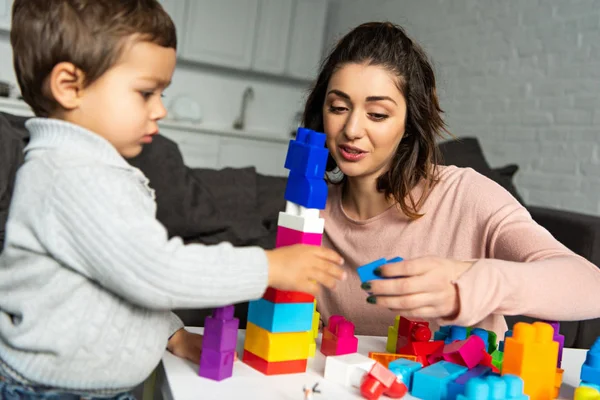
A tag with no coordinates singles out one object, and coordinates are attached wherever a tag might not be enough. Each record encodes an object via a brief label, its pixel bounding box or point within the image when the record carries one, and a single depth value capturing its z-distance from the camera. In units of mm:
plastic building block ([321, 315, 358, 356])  934
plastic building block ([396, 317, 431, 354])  936
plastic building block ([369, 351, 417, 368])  903
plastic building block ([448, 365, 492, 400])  780
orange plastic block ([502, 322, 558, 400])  813
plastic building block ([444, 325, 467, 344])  963
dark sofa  1817
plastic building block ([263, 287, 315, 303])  826
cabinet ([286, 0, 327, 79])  5039
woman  1261
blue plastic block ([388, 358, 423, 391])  827
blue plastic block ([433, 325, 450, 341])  989
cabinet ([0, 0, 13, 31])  4034
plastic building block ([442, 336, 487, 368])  849
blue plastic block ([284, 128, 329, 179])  869
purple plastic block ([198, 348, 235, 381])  792
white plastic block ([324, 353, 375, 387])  816
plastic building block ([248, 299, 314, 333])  831
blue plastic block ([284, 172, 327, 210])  854
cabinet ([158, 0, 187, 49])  4480
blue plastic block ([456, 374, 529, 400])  722
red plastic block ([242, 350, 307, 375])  837
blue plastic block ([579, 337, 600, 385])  867
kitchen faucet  5082
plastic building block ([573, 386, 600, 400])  807
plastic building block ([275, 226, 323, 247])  846
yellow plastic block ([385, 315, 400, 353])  998
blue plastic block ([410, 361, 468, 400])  796
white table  759
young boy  698
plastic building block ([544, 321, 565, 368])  937
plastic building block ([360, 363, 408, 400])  772
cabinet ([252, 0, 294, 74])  4891
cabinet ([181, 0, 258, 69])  4633
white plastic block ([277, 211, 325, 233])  845
